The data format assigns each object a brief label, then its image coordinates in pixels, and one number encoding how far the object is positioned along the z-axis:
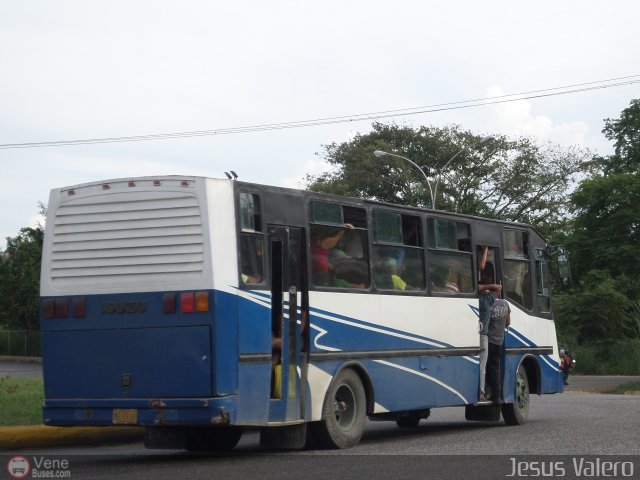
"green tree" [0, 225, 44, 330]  55.41
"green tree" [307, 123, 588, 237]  64.19
